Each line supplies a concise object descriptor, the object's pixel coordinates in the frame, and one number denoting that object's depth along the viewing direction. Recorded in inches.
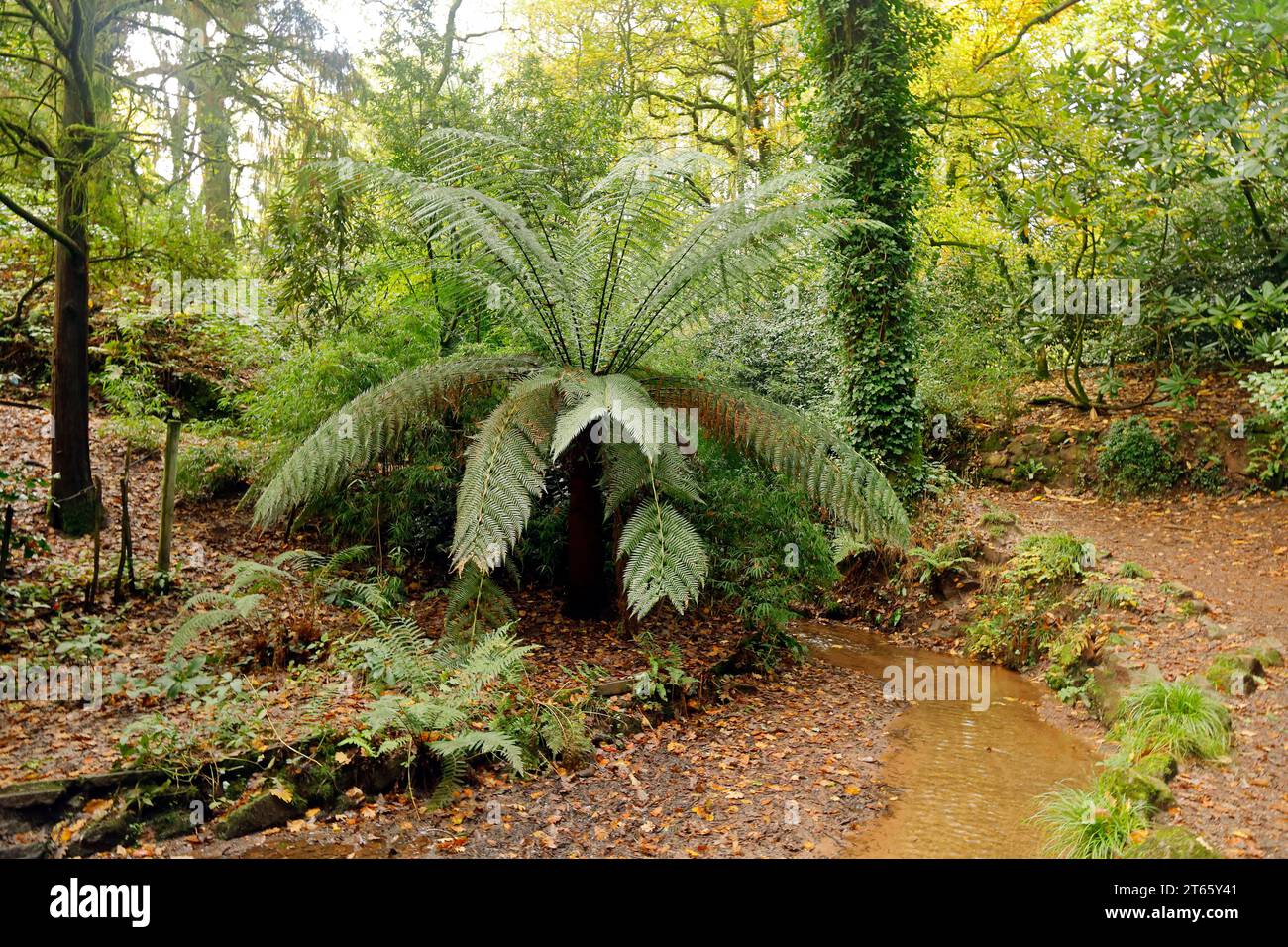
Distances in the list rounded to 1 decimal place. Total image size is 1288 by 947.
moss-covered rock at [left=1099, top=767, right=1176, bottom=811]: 127.6
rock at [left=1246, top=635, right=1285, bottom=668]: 177.2
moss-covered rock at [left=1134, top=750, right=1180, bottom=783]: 137.2
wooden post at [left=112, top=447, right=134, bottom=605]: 180.2
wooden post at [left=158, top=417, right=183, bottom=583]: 190.7
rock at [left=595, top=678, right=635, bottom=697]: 171.9
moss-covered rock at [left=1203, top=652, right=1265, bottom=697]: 167.3
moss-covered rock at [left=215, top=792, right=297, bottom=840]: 118.0
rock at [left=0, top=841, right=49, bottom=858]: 102.3
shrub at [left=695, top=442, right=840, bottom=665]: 208.1
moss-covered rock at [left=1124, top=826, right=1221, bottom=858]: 108.1
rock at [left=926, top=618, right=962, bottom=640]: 264.1
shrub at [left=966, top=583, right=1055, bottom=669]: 236.7
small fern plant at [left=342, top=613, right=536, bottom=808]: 135.3
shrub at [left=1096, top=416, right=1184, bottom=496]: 299.0
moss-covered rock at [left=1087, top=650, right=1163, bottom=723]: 186.2
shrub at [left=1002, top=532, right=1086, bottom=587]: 241.0
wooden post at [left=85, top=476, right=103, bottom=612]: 174.7
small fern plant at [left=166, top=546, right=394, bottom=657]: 157.1
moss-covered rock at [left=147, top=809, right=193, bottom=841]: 114.6
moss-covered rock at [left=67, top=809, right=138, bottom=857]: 107.8
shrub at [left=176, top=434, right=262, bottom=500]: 241.3
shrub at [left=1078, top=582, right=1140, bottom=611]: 217.9
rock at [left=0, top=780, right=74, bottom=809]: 107.7
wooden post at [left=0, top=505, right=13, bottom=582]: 161.0
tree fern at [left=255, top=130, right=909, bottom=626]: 165.9
